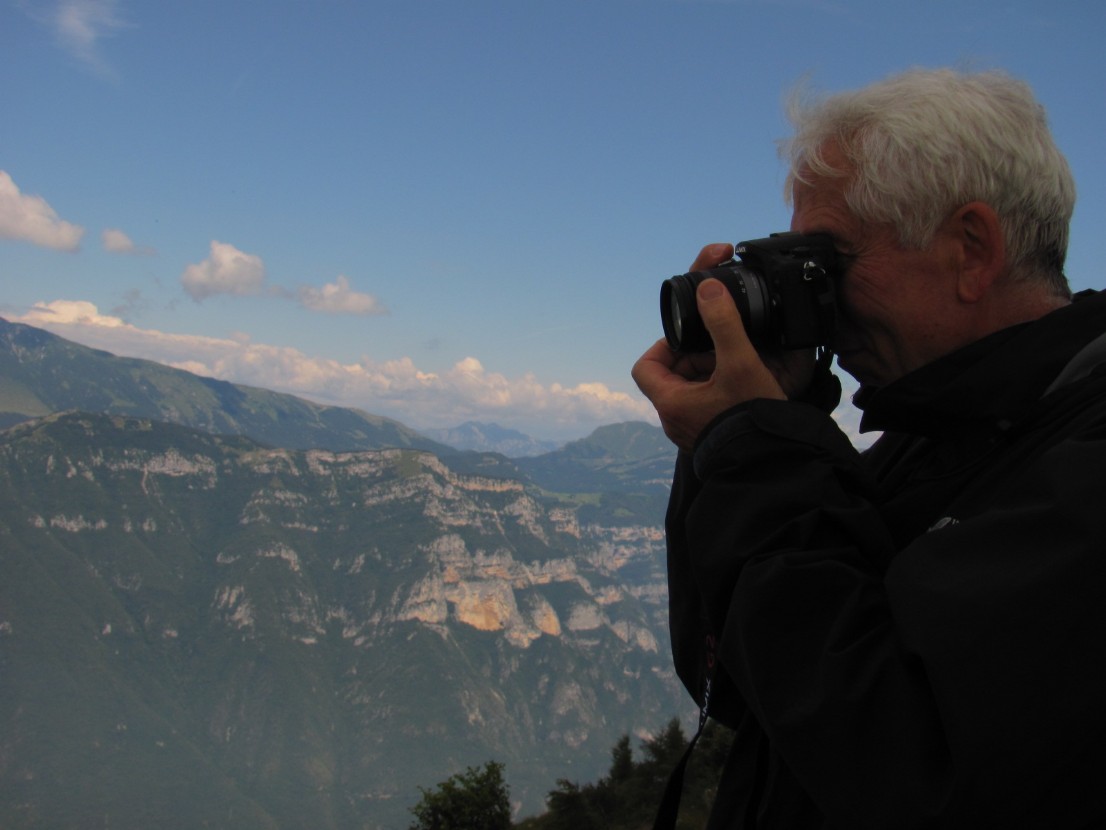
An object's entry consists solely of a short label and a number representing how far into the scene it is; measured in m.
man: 1.08
